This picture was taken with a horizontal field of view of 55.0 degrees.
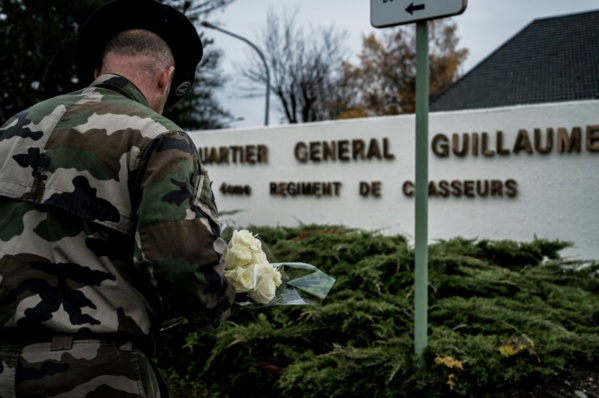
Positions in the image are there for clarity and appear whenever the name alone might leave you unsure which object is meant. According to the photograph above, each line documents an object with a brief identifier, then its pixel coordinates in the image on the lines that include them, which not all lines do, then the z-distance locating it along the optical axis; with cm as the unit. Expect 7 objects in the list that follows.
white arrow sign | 297
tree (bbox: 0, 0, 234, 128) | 1269
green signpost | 311
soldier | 144
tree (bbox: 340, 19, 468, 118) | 3256
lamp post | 1470
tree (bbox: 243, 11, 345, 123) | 2803
